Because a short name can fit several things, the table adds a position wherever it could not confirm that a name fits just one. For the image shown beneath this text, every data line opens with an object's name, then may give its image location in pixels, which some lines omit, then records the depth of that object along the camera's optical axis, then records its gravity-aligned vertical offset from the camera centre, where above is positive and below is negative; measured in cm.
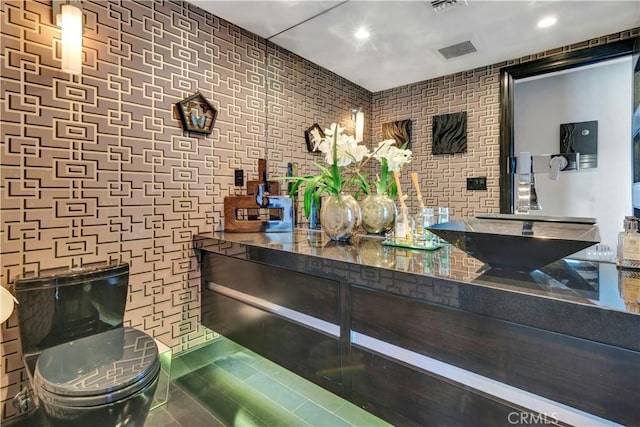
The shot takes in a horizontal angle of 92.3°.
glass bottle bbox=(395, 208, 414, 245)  145 -10
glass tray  136 -18
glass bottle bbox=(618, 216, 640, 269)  96 -12
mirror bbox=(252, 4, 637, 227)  162 +59
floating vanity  70 -38
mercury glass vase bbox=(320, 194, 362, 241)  155 -4
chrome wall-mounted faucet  131 +17
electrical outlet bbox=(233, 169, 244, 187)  208 +21
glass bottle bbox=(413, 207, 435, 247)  141 -9
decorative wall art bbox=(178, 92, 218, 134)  179 +58
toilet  101 -56
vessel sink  83 -9
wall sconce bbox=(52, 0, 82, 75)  132 +77
